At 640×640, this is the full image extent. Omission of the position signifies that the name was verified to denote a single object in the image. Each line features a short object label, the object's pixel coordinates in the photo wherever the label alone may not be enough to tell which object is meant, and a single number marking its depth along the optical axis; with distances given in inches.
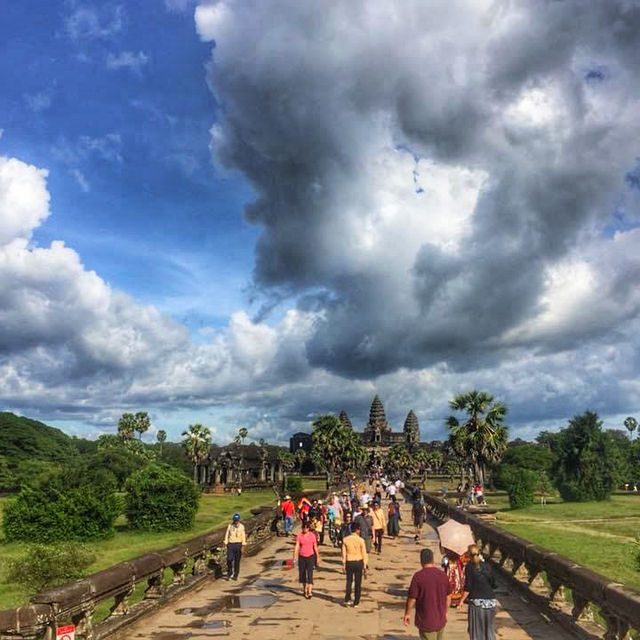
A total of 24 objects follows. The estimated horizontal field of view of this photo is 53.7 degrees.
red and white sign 286.0
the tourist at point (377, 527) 759.1
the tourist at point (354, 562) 477.1
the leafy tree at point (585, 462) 2438.5
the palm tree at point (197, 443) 3474.4
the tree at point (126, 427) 4872.0
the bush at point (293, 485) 2549.2
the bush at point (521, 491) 1929.1
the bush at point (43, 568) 674.2
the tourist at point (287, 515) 1001.5
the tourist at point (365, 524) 666.2
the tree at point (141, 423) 5019.2
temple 7765.8
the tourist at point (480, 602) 309.4
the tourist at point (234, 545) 602.5
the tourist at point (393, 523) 925.2
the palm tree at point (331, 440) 2994.6
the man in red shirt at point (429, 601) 304.8
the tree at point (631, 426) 7180.1
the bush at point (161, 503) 1598.2
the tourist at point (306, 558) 526.0
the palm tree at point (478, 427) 2038.6
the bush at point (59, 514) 1443.2
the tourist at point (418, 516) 943.0
